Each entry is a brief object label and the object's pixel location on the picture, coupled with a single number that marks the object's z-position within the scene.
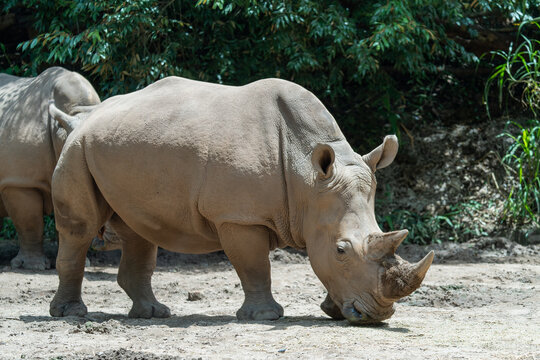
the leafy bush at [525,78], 19.41
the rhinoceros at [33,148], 18.31
